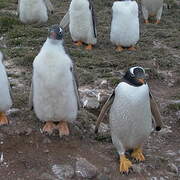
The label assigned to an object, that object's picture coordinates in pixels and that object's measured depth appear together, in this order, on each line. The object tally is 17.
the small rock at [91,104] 5.75
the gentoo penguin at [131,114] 4.39
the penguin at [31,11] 9.52
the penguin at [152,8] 10.48
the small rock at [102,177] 4.41
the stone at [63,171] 4.38
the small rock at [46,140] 4.79
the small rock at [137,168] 4.57
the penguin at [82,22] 8.09
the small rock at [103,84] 6.36
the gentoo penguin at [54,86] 4.64
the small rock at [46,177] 4.32
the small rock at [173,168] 4.67
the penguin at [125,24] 8.11
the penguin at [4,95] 4.85
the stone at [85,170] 4.39
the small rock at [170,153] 5.02
